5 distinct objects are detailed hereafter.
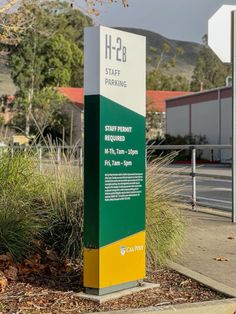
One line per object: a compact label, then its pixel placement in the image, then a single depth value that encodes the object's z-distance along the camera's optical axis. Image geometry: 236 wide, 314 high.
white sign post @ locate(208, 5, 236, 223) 10.04
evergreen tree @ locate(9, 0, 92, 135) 57.03
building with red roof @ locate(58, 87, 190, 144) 58.31
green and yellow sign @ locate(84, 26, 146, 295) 5.55
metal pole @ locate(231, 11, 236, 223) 10.26
